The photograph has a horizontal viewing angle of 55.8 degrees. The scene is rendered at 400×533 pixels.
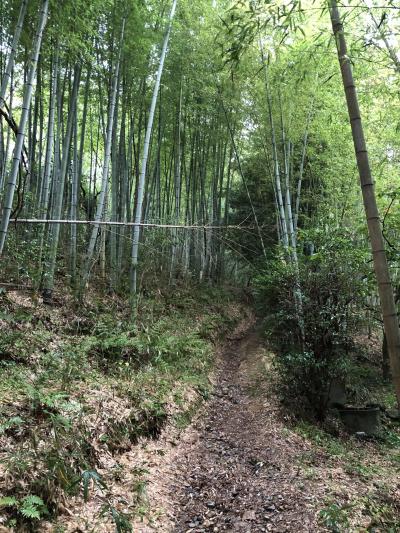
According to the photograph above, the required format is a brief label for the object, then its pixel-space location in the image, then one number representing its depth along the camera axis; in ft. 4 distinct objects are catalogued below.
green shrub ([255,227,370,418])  14.64
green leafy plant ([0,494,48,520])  6.47
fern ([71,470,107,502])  6.69
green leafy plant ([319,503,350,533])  7.82
